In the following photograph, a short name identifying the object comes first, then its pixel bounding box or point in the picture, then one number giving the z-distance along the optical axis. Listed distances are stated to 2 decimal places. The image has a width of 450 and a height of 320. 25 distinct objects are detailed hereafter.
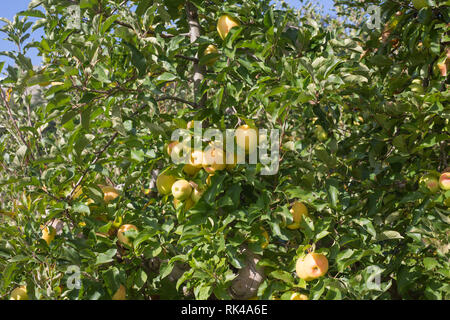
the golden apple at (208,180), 1.53
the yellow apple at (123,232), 1.61
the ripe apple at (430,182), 1.71
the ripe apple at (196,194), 1.57
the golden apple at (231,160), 1.51
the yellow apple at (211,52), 1.70
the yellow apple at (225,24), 1.60
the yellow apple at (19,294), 1.56
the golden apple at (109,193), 1.85
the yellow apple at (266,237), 1.52
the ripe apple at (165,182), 1.65
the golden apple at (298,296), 1.46
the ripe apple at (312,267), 1.42
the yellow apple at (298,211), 1.59
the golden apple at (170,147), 1.56
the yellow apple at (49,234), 1.74
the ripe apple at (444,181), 1.68
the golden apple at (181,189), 1.53
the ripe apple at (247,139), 1.49
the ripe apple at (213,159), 1.46
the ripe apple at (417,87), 1.91
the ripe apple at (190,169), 1.61
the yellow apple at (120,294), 1.56
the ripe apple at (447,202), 1.62
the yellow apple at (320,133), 2.25
